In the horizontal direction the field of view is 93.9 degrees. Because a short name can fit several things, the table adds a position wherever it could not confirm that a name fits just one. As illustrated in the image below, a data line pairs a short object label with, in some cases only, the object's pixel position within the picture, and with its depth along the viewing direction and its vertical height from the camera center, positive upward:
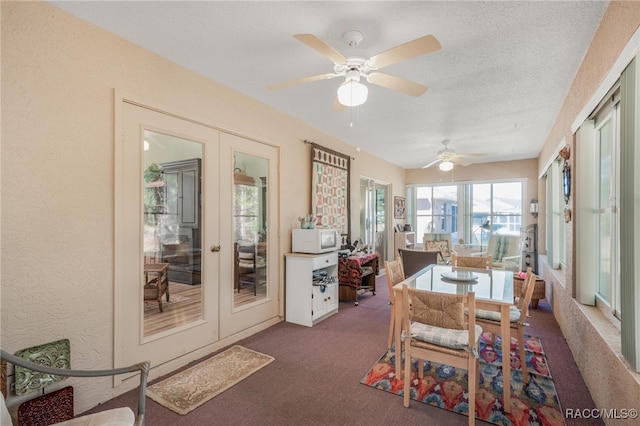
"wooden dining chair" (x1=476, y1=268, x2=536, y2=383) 2.30 -0.84
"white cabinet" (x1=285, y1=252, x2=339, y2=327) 3.73 -0.95
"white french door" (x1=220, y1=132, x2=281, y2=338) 3.19 -0.19
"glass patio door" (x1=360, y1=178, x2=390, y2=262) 6.40 -0.02
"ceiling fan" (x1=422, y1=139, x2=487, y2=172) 4.98 +0.98
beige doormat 2.21 -1.37
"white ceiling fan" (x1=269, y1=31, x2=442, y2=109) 1.88 +1.01
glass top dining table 2.09 -0.61
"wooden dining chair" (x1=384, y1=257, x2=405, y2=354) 2.87 -0.63
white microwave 3.86 -0.33
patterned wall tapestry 4.52 +0.43
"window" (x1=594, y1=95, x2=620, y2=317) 2.18 +0.08
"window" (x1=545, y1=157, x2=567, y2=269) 4.25 -0.09
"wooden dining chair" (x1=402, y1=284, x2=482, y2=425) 1.87 -0.84
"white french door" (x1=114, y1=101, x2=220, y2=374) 2.35 -0.11
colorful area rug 2.03 -1.35
